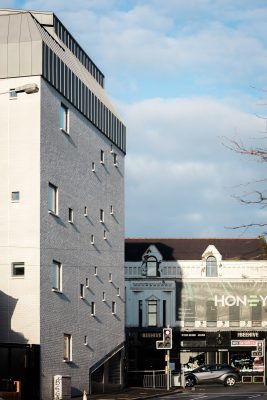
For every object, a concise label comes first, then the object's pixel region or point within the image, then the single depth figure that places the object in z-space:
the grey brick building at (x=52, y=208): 41.84
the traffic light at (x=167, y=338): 49.56
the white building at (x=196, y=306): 71.69
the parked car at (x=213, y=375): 62.19
